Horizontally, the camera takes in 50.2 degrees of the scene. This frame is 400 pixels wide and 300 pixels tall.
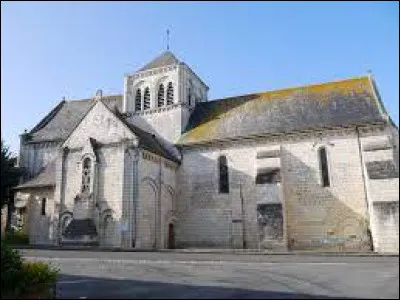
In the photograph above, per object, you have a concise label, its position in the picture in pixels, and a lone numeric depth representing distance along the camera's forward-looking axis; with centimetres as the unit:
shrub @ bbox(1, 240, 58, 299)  872
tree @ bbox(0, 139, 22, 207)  3132
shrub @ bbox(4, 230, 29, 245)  2850
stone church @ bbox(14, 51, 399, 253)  2492
